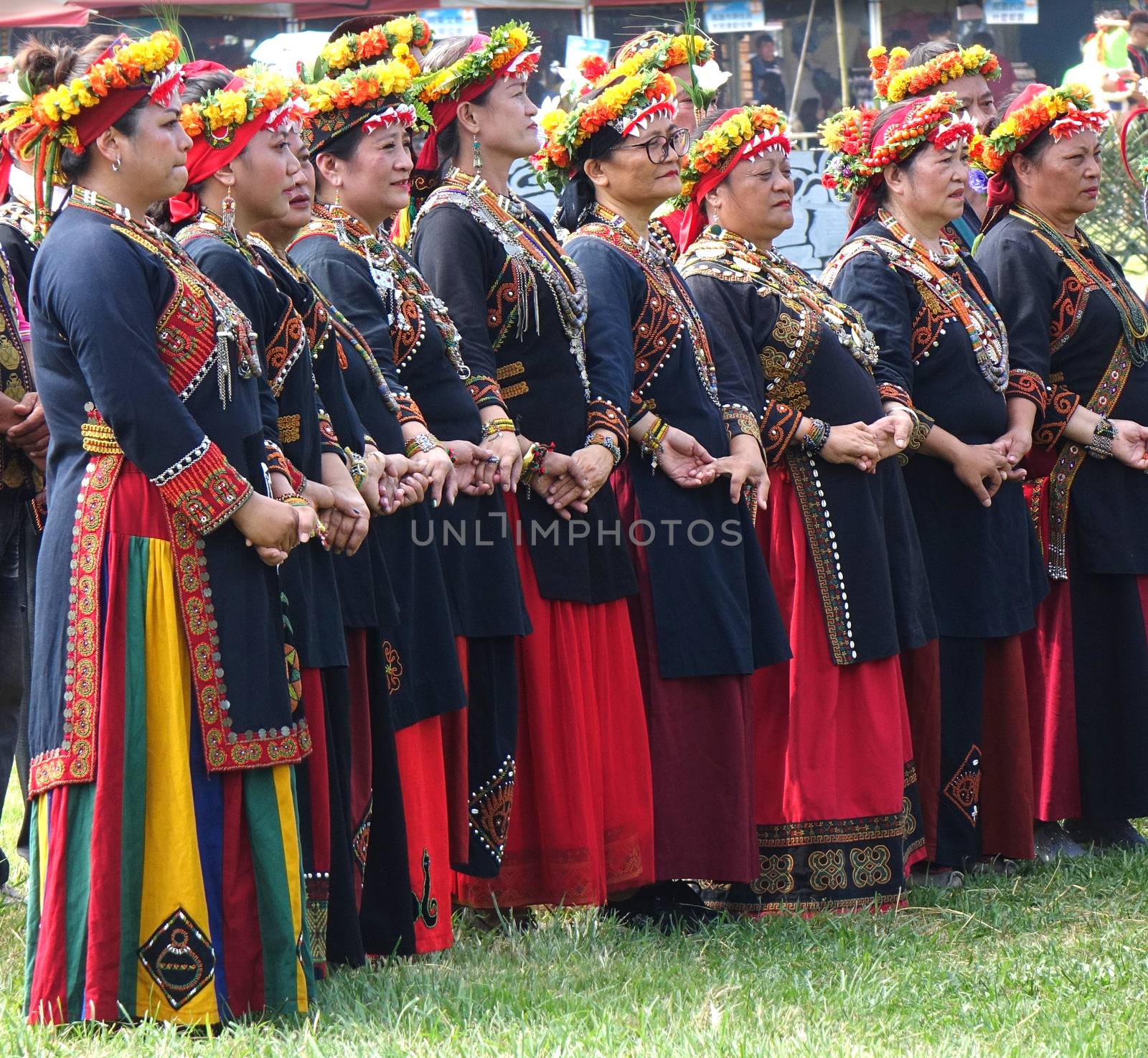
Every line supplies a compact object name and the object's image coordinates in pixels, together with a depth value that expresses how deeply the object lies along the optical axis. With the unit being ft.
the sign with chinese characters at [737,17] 82.58
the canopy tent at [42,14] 73.20
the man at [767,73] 82.28
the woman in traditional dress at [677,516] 30.04
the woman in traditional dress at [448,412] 27.86
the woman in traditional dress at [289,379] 24.06
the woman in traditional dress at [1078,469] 36.55
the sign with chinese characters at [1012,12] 83.30
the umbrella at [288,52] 30.73
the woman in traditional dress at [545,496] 29.12
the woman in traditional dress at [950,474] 34.12
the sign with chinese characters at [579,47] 68.08
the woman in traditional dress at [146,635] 21.52
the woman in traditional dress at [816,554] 31.58
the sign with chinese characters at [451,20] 79.30
